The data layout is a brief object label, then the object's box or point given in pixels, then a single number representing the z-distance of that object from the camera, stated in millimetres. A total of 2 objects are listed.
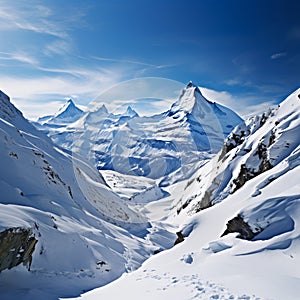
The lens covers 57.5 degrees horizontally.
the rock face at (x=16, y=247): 12195
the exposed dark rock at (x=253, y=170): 38662
